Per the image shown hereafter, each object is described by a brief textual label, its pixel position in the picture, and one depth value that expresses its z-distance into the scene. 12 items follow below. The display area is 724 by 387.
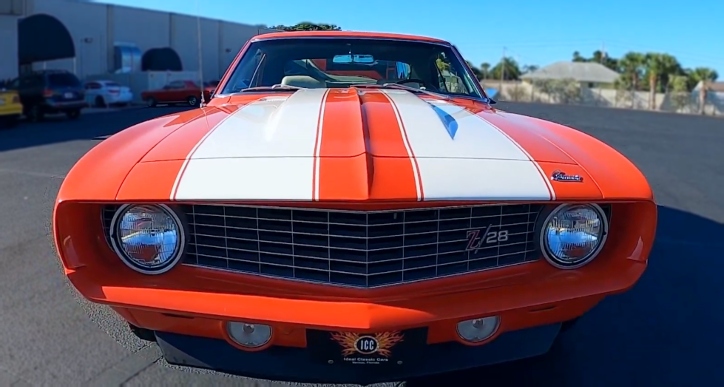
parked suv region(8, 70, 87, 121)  17.16
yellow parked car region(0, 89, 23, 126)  14.91
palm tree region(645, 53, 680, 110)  48.50
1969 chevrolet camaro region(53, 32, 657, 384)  1.96
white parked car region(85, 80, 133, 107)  24.66
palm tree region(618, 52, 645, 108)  49.47
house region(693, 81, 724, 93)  45.72
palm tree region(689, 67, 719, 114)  49.03
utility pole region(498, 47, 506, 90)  62.17
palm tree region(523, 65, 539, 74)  76.88
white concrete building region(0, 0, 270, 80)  23.64
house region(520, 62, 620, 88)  57.56
